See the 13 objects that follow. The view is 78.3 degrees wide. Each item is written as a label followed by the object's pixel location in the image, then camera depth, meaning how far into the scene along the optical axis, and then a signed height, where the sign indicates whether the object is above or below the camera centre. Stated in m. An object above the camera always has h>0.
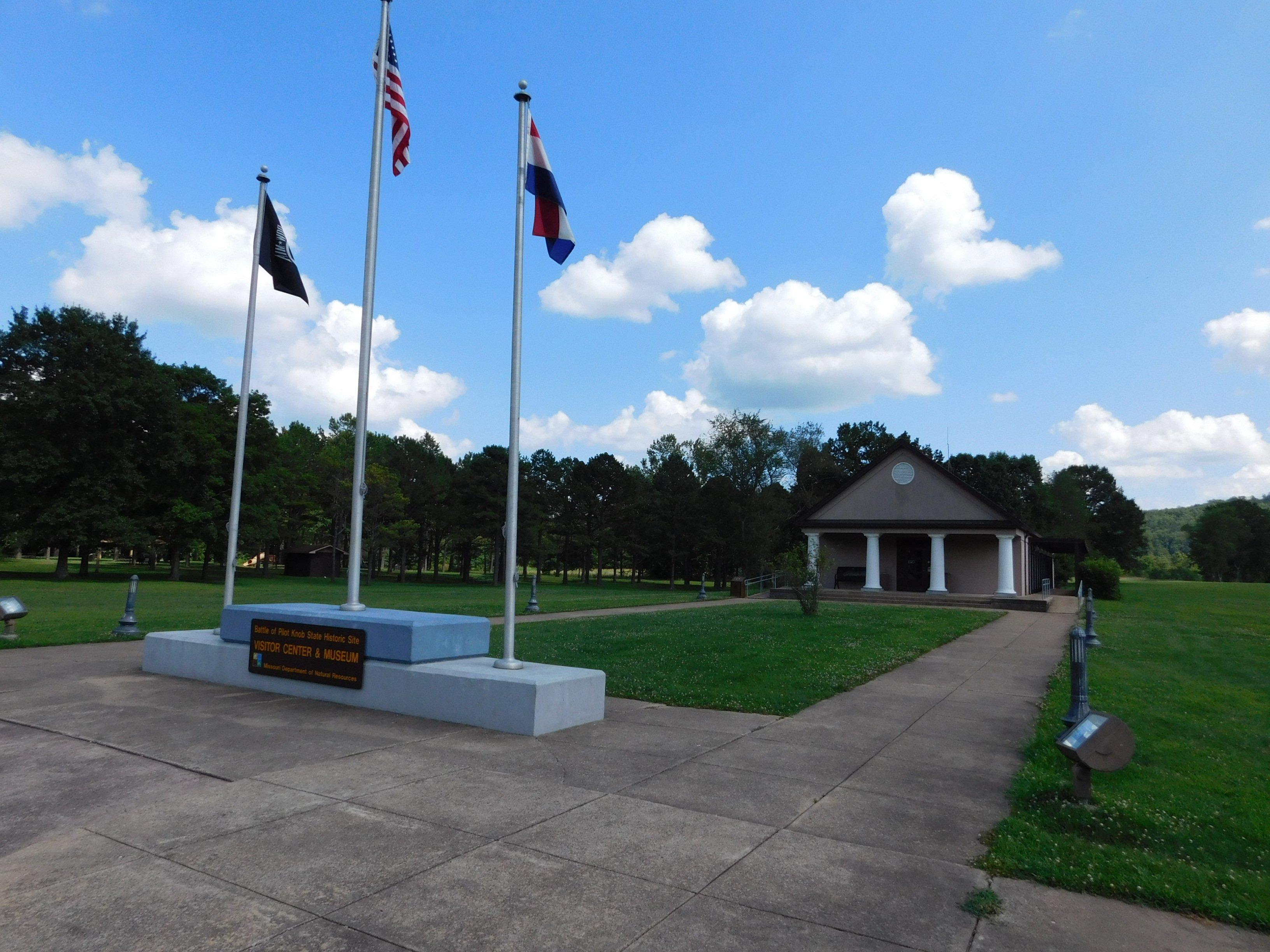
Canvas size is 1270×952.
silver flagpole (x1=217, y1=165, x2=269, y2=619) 11.66 +2.09
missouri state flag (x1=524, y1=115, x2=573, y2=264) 9.27 +4.08
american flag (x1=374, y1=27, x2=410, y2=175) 10.51 +5.76
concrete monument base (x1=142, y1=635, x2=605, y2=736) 7.82 -1.61
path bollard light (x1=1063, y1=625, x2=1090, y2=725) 7.14 -1.19
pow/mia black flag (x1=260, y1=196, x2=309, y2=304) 11.91 +4.33
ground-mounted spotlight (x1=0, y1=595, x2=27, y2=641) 13.89 -1.41
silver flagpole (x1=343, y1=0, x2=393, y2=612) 9.76 +2.43
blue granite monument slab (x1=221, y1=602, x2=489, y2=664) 8.80 -1.03
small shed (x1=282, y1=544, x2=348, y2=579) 67.06 -1.76
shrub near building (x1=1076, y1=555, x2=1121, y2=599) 38.72 -1.01
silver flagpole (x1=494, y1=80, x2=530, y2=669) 8.36 +1.20
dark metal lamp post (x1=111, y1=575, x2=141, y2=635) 15.18 -1.65
